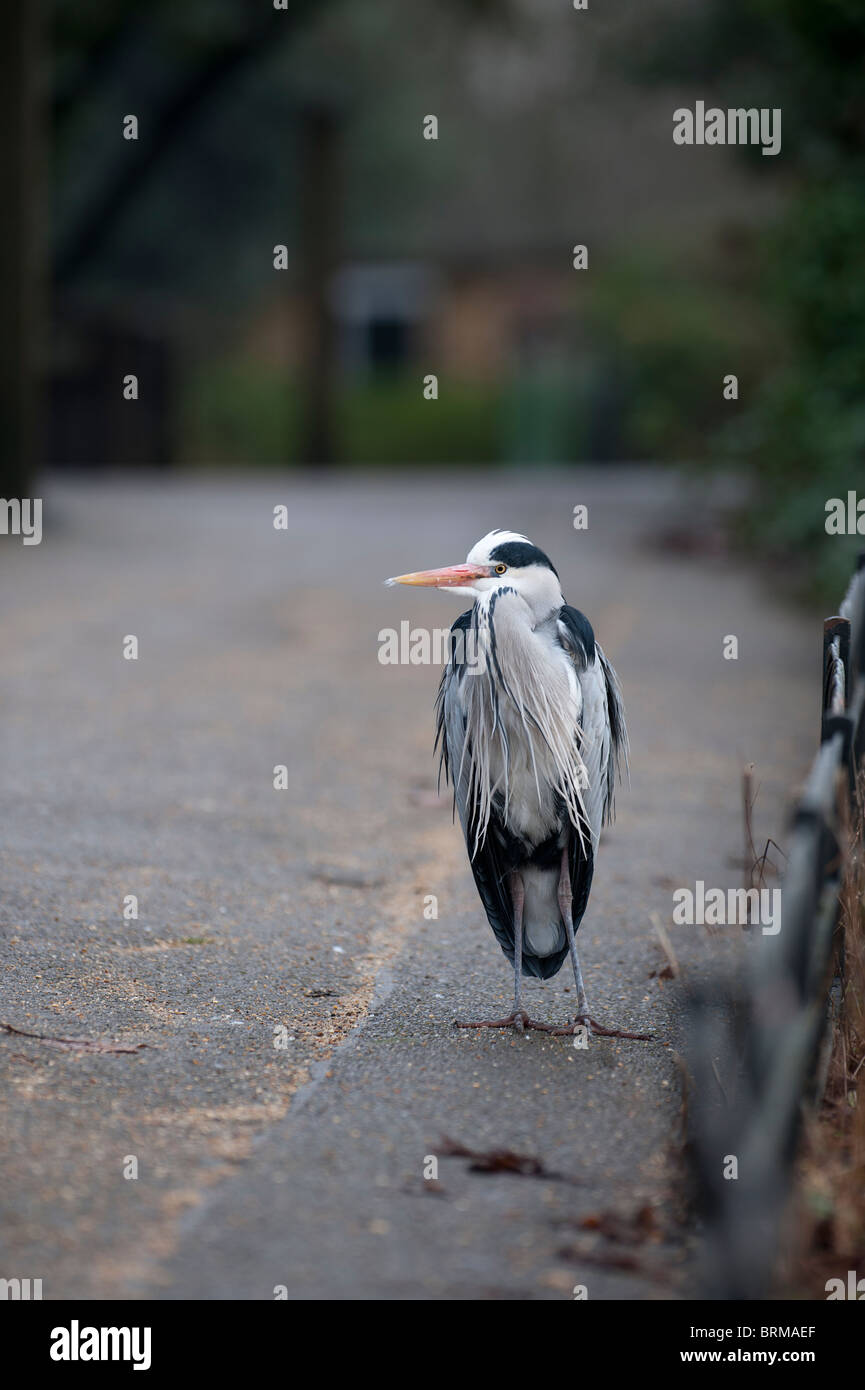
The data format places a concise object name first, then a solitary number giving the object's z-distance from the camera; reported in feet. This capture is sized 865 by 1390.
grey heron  13.92
